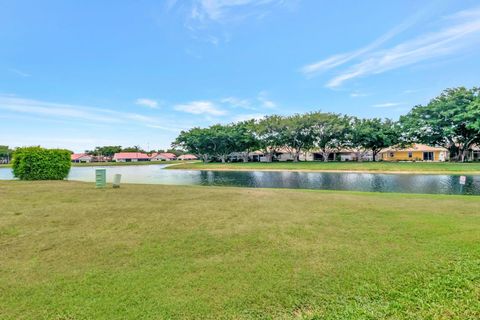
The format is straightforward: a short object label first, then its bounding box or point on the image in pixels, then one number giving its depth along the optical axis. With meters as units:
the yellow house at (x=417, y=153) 52.66
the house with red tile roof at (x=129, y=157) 105.28
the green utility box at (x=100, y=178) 13.13
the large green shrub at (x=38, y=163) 16.67
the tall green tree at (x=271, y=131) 52.38
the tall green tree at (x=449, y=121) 38.35
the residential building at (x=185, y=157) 123.63
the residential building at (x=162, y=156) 115.44
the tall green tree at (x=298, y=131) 49.44
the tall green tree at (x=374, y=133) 47.59
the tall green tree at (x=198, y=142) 59.51
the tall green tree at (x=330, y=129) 48.34
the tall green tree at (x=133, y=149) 116.69
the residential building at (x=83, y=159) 105.89
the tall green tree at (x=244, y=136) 56.88
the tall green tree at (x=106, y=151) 101.25
